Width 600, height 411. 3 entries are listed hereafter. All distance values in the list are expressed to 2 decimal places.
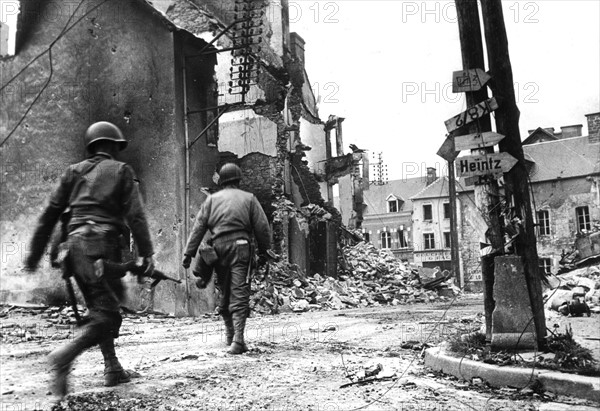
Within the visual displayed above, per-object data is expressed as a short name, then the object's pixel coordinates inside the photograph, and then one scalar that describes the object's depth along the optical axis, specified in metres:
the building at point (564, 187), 39.75
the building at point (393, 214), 61.12
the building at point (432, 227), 52.62
